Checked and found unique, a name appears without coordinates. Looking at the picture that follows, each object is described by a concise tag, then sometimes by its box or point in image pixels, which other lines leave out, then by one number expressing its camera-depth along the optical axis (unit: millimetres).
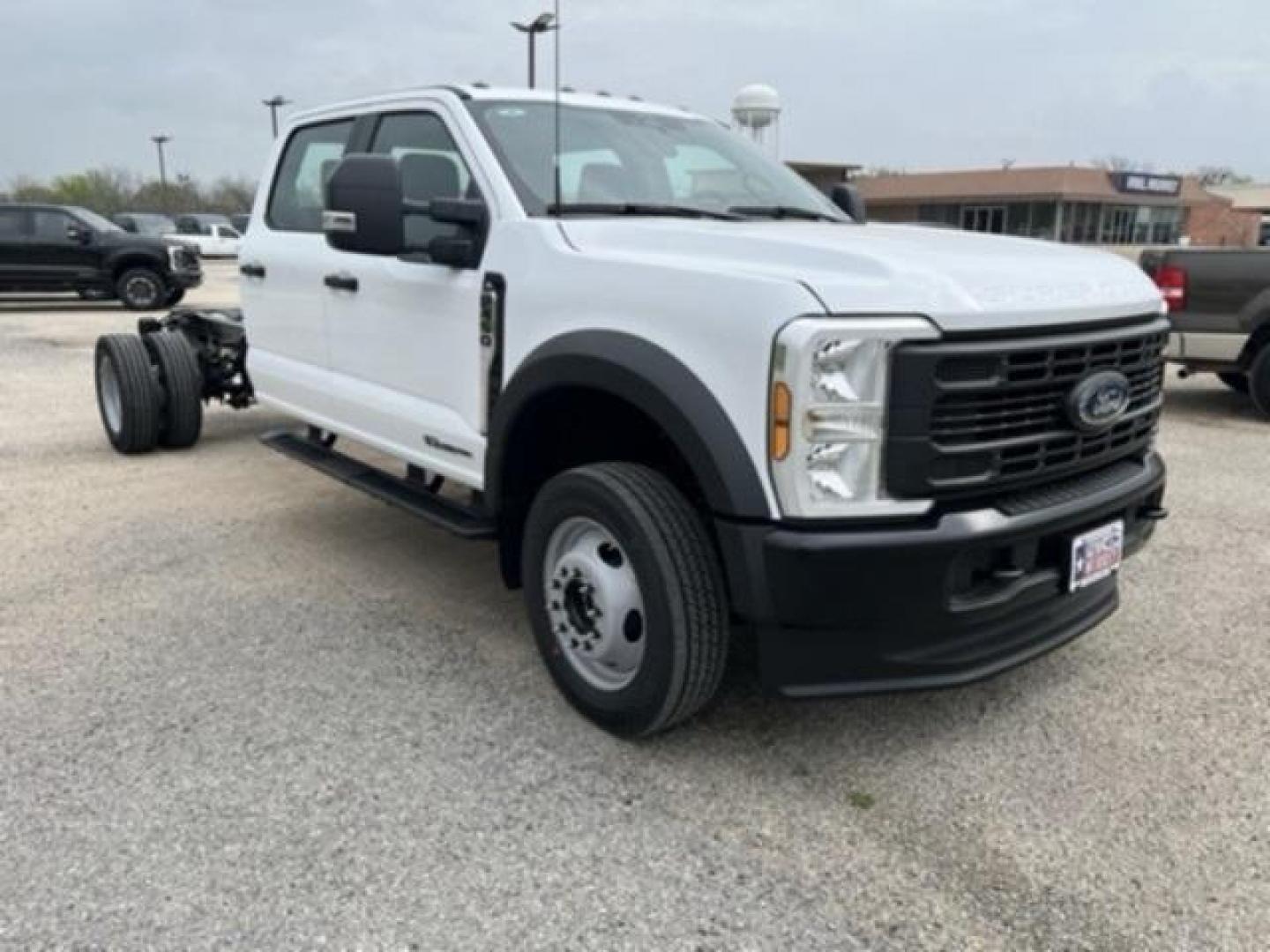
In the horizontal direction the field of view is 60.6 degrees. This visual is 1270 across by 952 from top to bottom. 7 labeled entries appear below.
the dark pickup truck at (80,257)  17172
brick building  55219
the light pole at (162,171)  72944
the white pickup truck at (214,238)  37494
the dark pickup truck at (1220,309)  8422
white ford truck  2686
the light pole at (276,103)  42969
